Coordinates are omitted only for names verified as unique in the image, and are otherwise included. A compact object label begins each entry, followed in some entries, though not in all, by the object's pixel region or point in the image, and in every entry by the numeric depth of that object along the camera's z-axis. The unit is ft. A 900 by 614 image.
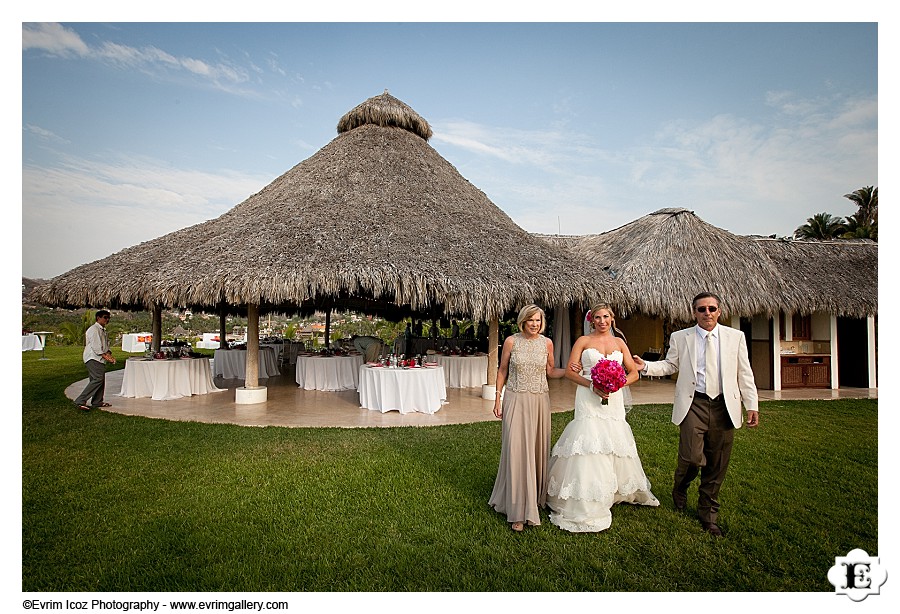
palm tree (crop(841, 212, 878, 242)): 81.92
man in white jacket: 11.18
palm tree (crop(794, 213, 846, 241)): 92.28
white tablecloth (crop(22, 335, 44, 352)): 63.41
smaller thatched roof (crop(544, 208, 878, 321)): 35.22
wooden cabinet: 35.73
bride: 11.14
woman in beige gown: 11.40
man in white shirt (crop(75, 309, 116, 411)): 24.73
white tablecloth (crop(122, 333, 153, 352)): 66.08
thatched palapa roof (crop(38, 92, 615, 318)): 26.27
